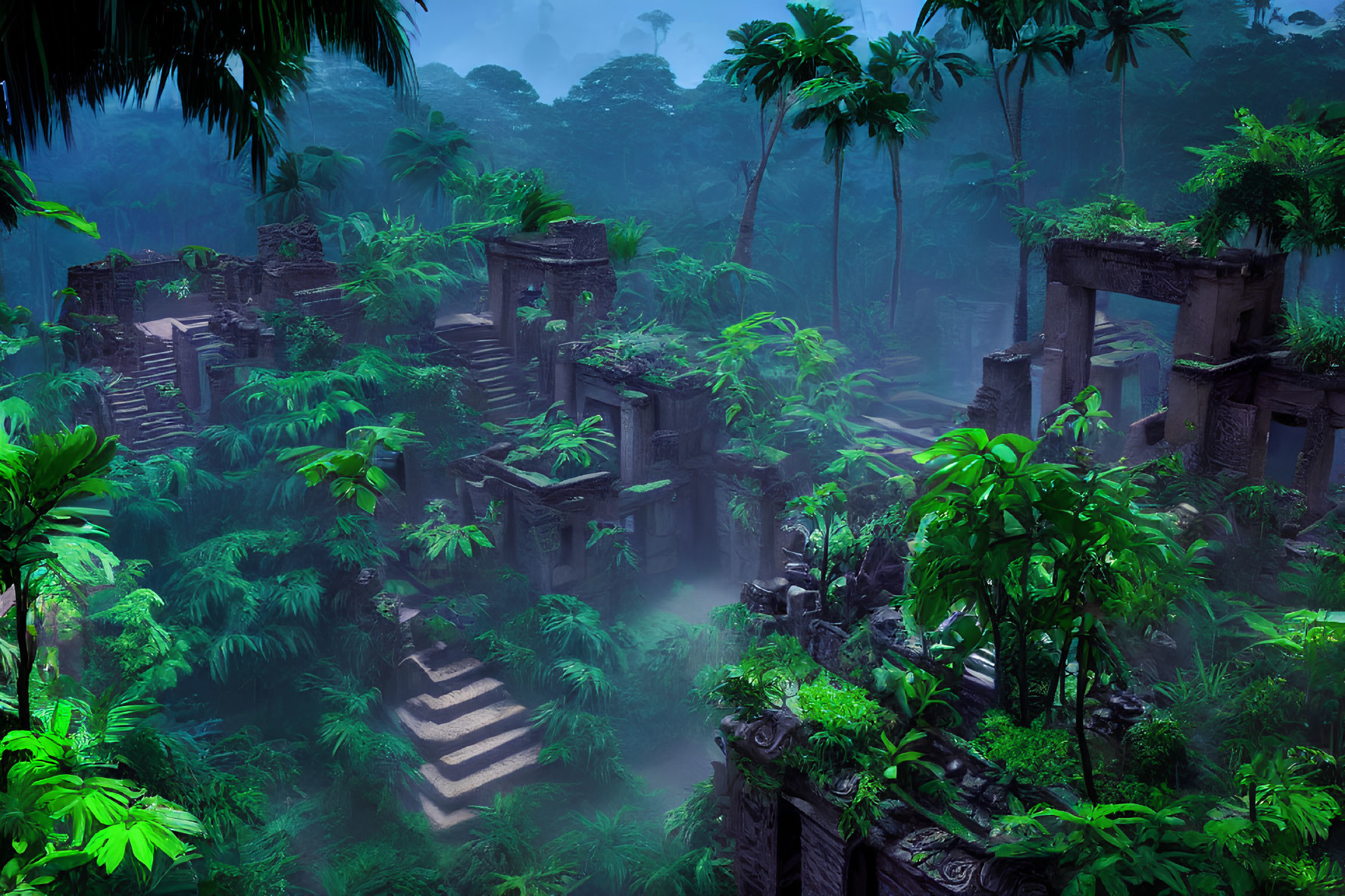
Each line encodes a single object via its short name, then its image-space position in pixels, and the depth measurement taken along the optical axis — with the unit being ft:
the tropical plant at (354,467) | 56.75
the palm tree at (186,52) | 24.35
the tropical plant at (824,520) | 45.91
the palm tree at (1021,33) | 76.13
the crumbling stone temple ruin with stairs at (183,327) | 78.23
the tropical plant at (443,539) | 65.41
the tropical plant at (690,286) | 96.27
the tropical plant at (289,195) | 106.22
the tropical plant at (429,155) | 120.71
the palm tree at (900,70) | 81.05
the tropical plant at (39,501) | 22.25
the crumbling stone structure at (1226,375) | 51.29
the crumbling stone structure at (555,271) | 84.48
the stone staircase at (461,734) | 56.18
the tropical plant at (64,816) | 21.95
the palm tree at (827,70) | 77.92
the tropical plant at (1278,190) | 48.55
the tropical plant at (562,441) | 70.74
